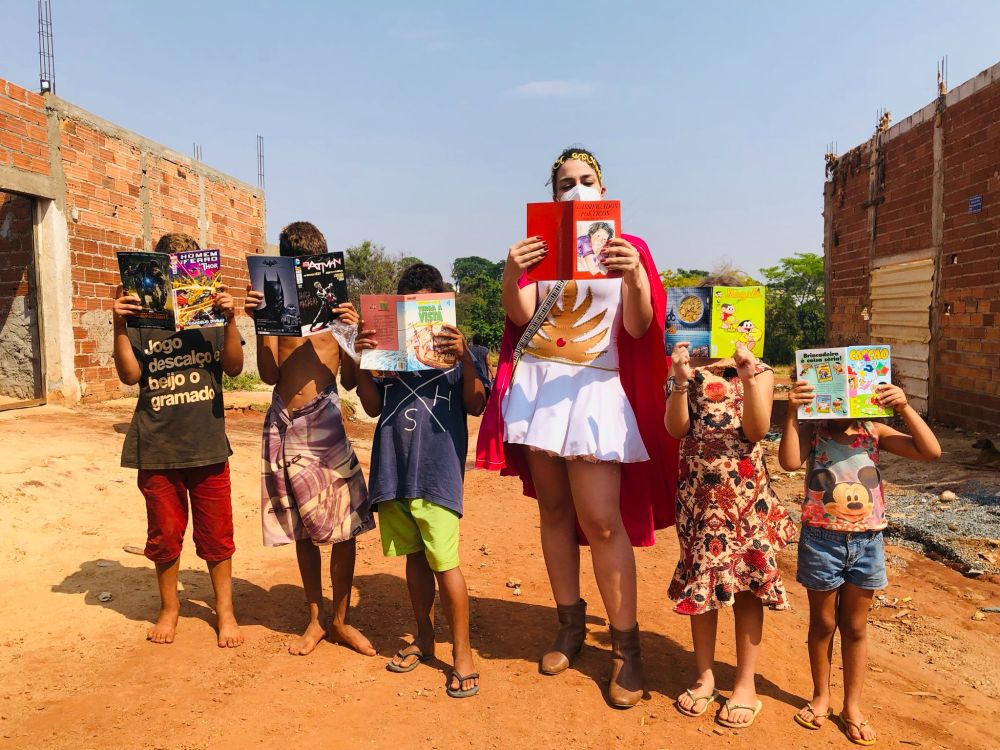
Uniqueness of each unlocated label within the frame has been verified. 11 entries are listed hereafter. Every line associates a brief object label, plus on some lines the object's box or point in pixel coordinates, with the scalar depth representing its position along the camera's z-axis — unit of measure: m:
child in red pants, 3.18
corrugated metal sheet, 9.00
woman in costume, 2.64
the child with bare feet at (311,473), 3.10
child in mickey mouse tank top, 2.47
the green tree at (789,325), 23.62
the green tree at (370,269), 27.00
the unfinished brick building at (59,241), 7.98
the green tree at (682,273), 30.60
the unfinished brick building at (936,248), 7.70
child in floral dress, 2.49
